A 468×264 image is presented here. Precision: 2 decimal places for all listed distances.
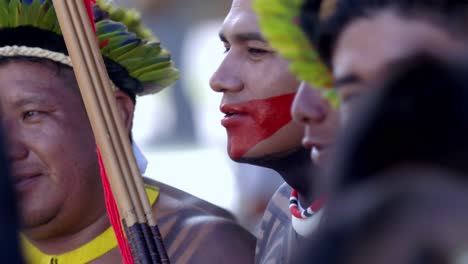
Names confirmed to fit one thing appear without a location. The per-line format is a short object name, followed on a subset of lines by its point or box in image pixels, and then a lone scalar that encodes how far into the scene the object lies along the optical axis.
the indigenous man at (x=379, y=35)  3.27
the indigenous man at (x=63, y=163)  5.77
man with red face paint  5.23
